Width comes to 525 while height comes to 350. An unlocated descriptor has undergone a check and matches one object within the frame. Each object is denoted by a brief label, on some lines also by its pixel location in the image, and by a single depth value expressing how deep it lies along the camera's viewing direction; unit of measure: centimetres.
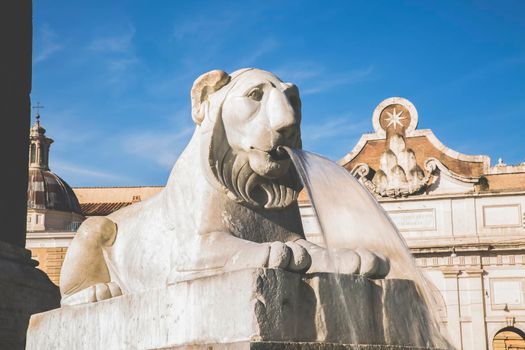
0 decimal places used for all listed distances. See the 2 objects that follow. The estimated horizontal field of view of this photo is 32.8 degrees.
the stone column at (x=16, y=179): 750
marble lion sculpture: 428
